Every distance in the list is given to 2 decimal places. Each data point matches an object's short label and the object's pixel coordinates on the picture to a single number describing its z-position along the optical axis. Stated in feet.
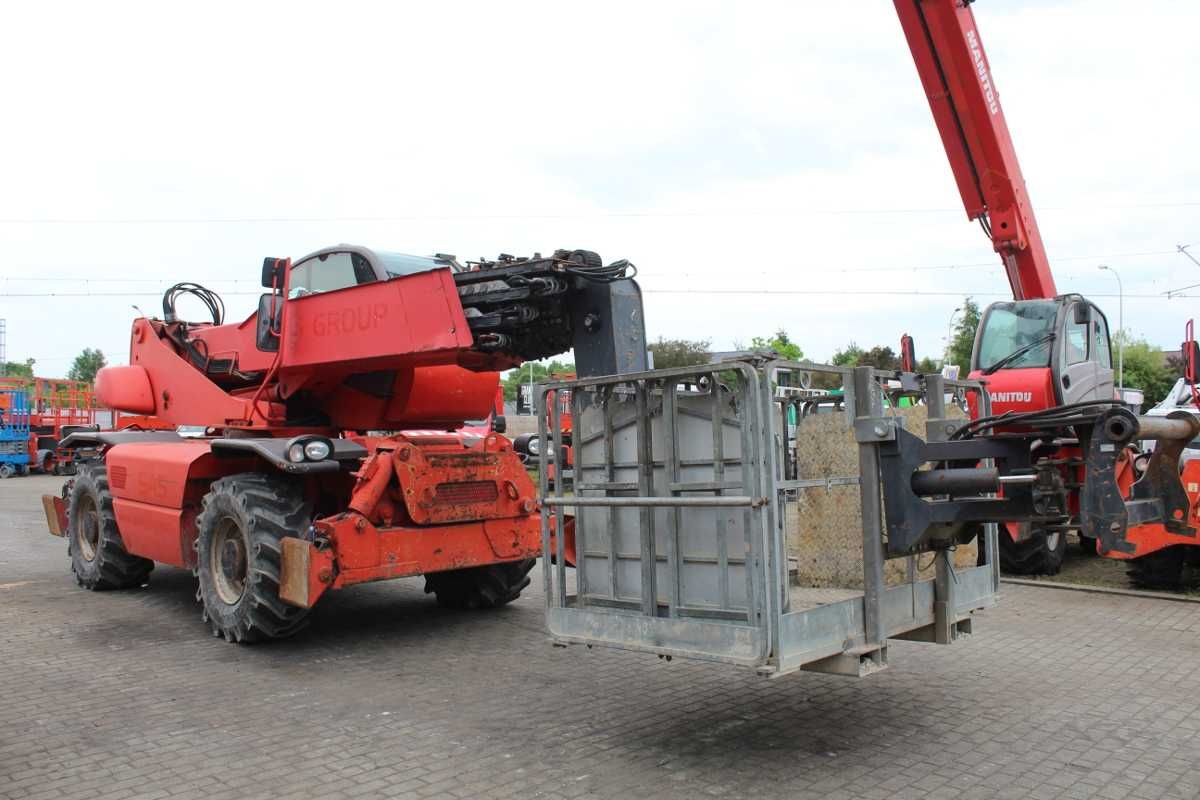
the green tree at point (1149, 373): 164.66
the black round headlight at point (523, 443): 31.68
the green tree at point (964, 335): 157.99
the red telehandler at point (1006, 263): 35.68
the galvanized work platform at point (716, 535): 14.80
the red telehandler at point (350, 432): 21.53
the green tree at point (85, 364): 317.22
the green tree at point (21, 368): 329.93
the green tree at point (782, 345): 165.68
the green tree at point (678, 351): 148.42
